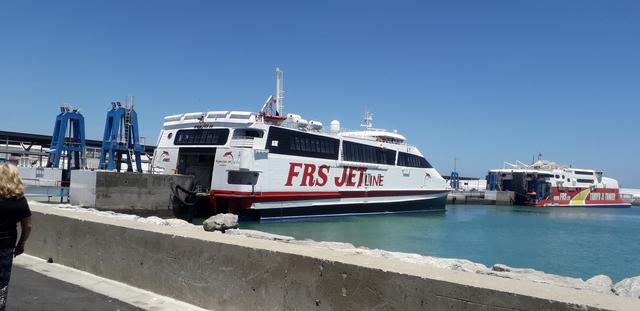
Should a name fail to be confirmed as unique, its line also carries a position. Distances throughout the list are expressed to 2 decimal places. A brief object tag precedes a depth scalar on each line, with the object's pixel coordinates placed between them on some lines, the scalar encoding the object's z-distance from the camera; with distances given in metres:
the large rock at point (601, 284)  9.23
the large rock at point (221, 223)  15.30
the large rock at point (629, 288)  8.34
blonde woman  3.54
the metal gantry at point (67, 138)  27.78
